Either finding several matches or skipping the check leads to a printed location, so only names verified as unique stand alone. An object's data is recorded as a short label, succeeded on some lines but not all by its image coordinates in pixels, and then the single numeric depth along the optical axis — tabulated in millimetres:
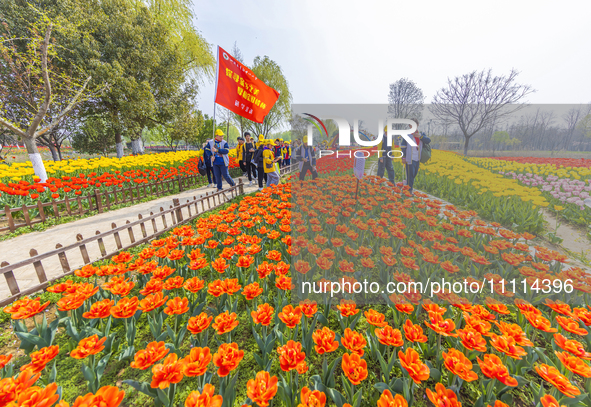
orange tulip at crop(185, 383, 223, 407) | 1082
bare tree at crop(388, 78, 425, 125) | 35959
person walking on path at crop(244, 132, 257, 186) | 8638
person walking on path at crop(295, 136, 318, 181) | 7684
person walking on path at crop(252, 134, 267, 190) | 8112
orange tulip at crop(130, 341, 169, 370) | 1275
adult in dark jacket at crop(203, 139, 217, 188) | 8055
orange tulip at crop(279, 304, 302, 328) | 1644
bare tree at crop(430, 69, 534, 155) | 24344
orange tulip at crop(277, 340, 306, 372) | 1285
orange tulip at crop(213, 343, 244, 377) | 1266
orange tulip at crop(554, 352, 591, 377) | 1185
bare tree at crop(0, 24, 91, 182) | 5910
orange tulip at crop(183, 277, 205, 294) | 1907
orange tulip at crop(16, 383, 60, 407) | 1014
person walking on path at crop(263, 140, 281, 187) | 7570
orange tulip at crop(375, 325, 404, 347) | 1430
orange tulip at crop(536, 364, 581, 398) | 1102
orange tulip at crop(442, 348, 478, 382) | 1181
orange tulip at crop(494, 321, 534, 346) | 1372
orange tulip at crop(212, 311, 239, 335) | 1542
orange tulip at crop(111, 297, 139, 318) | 1607
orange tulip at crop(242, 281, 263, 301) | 1865
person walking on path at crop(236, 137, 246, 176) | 9272
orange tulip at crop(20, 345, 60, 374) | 1263
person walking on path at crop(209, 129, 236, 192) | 7049
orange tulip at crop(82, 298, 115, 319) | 1617
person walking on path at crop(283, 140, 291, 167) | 13758
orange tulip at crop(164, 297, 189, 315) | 1701
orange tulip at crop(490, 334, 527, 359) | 1298
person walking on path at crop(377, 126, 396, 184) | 7734
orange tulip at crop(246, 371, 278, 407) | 1132
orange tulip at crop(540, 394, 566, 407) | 1042
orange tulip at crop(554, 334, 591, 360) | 1283
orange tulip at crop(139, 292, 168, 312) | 1750
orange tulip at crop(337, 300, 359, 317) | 1727
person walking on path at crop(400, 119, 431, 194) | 6699
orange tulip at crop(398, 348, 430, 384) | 1205
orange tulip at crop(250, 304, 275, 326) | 1608
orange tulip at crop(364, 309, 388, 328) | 1553
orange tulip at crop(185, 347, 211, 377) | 1202
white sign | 5297
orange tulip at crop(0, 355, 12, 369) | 1288
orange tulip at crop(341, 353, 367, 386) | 1250
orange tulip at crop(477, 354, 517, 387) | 1168
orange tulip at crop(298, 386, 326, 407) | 1109
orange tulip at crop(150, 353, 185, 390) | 1177
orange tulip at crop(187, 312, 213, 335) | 1508
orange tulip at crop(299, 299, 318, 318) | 1697
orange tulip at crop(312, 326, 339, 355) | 1416
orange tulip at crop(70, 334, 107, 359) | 1334
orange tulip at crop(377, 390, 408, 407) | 1118
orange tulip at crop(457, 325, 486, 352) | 1379
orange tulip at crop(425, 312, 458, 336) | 1451
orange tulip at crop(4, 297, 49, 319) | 1562
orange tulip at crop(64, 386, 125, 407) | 991
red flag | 6273
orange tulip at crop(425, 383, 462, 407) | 1079
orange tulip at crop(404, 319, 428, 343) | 1439
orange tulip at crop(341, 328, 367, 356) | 1403
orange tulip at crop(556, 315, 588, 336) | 1425
